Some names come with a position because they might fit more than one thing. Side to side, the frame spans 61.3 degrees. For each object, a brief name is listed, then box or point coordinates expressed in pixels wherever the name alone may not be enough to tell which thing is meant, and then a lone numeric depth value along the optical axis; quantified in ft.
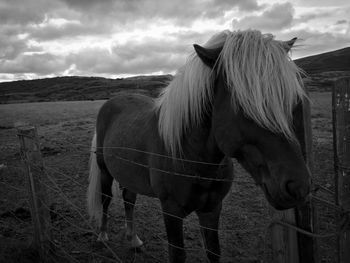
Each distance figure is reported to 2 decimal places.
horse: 5.23
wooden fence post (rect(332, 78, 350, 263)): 5.36
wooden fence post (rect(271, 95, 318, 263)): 5.86
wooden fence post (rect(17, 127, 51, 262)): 11.14
